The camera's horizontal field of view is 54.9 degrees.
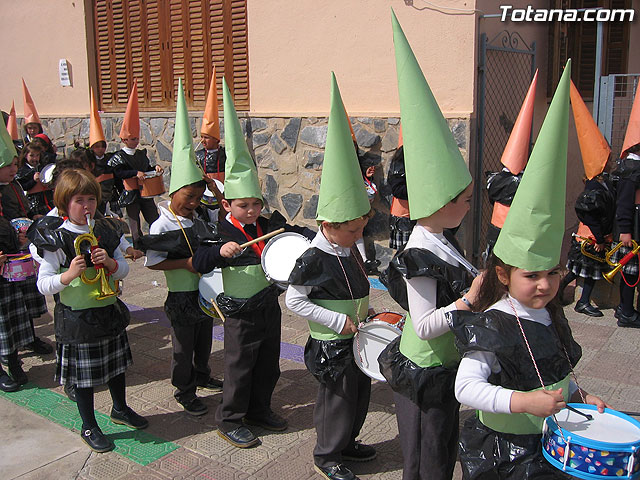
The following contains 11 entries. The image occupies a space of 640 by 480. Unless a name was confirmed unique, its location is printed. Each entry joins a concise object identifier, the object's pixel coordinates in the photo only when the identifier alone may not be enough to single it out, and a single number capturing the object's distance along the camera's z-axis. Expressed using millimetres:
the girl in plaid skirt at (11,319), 4715
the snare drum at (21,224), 4941
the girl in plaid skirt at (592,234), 5961
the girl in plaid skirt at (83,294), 3703
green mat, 3781
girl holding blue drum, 2199
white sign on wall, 11156
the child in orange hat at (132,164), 8781
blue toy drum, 2006
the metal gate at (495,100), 7023
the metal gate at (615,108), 6840
